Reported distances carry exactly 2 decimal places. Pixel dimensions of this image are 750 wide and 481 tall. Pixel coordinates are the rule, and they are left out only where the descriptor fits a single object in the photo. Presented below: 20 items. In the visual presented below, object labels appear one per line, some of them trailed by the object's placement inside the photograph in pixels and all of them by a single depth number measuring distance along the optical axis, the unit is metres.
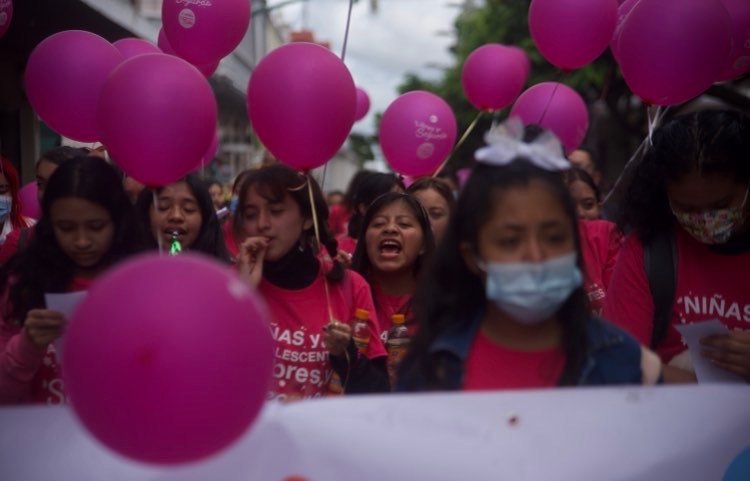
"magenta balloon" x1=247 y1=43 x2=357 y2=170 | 2.74
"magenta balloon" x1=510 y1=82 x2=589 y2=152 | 4.66
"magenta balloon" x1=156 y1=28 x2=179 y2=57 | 4.40
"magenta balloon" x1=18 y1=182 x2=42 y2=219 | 4.70
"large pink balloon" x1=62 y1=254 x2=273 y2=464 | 1.34
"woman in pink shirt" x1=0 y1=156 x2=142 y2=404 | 2.40
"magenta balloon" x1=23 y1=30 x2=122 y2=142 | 3.19
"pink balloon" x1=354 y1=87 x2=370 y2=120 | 7.43
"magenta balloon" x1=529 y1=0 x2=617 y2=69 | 3.88
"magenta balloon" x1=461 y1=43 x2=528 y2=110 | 5.40
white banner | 1.77
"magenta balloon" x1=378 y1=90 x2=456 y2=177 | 4.80
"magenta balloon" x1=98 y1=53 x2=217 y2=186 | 2.38
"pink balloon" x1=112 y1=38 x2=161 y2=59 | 3.88
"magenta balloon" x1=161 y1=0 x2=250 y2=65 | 3.59
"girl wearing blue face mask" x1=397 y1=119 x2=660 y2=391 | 1.80
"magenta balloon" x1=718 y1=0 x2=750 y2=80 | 3.53
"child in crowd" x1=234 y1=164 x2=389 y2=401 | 2.66
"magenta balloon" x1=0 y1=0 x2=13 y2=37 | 3.45
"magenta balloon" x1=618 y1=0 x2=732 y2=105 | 3.12
